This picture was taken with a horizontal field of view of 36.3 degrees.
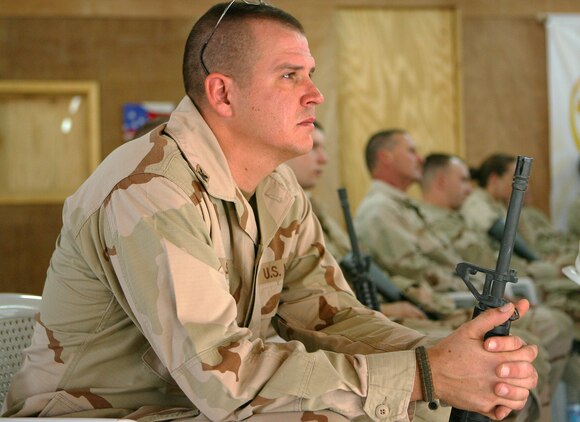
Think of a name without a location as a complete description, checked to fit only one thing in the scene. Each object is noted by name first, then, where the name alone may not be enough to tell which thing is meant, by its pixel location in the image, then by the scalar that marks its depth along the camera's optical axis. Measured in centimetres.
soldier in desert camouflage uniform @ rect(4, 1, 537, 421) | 141
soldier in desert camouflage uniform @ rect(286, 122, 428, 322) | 359
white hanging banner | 657
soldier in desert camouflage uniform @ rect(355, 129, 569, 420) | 378
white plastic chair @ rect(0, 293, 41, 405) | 177
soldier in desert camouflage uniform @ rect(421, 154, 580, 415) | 359
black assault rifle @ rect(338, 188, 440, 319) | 280
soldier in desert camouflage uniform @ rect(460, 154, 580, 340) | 451
